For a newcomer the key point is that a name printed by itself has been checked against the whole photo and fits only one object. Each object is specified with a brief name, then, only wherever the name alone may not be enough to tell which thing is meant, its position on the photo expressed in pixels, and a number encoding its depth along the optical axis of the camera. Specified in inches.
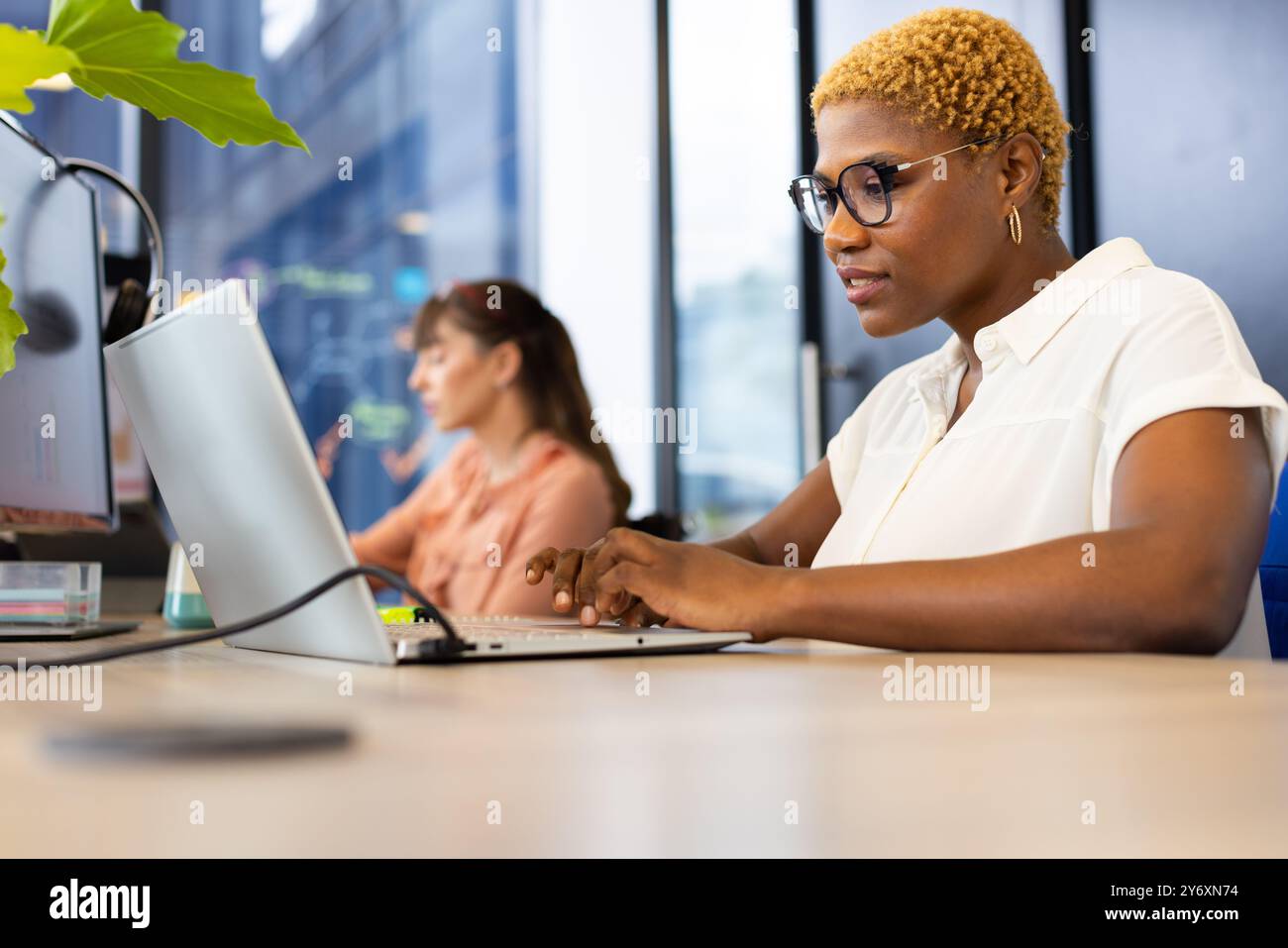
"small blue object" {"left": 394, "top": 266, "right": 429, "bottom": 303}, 156.1
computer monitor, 44.1
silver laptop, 28.7
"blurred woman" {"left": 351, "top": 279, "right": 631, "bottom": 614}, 99.3
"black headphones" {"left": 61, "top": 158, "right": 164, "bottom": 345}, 59.0
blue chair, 48.8
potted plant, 24.3
